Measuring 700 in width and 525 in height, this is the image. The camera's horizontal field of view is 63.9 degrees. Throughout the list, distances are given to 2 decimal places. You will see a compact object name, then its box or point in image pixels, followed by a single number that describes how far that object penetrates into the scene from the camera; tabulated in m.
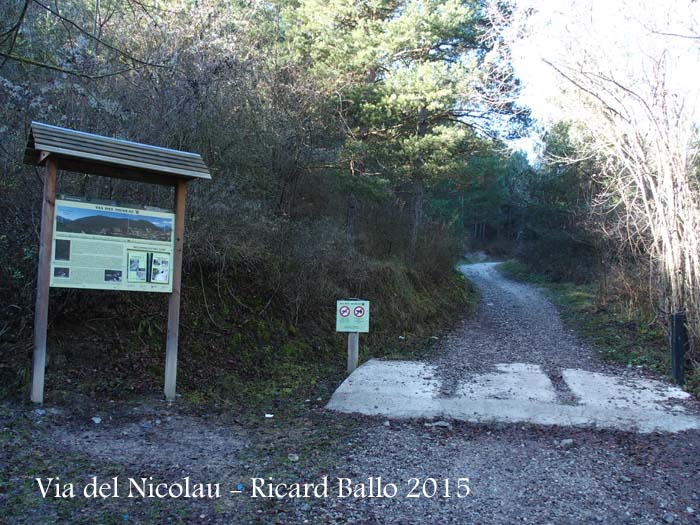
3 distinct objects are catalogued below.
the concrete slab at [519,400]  6.77
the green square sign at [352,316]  9.31
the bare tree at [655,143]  8.91
